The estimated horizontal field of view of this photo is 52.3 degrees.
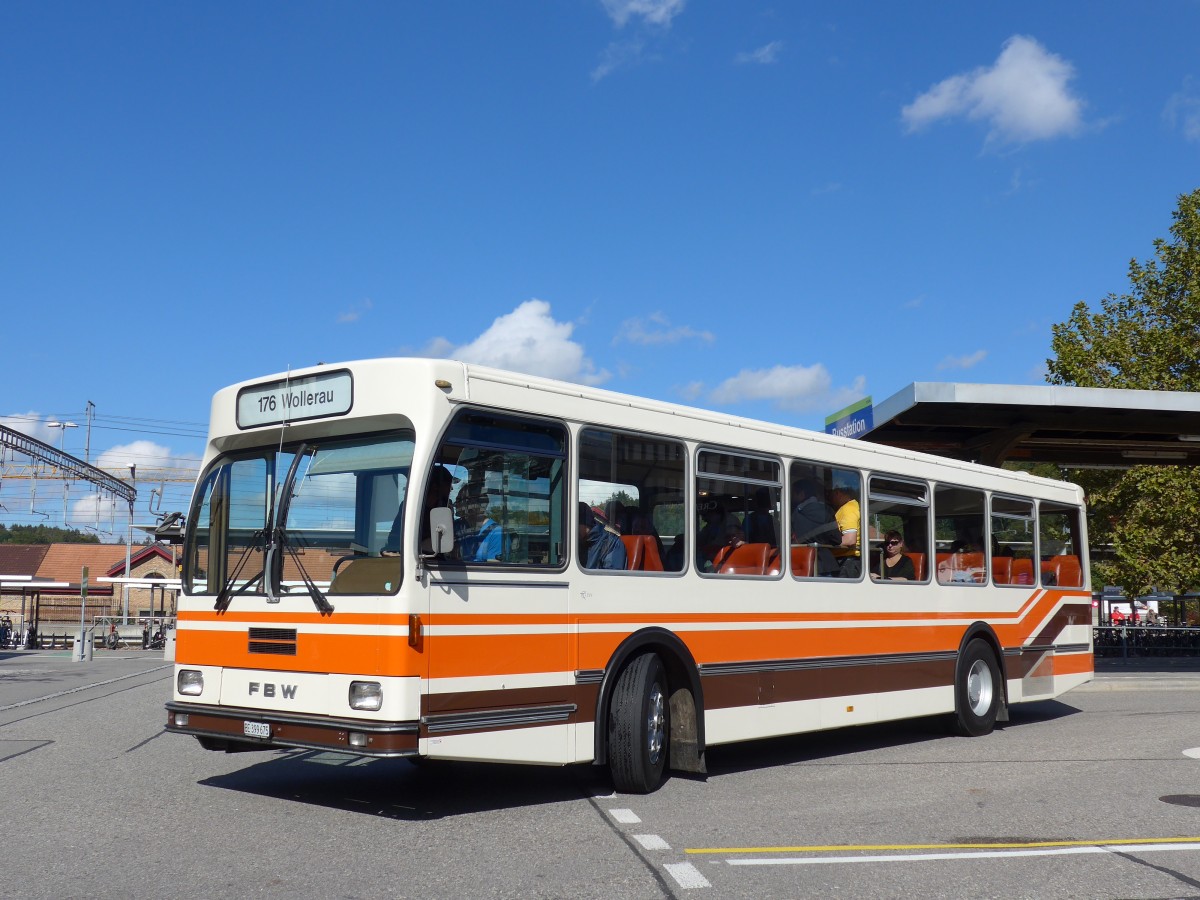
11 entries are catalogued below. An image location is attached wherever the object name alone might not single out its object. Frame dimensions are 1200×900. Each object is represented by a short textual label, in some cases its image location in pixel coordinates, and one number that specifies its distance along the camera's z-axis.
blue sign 19.27
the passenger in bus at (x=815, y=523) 10.35
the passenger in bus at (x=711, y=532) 9.34
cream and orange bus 7.32
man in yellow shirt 10.90
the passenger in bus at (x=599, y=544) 8.33
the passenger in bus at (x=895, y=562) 11.49
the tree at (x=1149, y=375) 33.47
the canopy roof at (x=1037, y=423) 17.73
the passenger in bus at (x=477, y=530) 7.57
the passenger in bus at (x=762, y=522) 9.91
